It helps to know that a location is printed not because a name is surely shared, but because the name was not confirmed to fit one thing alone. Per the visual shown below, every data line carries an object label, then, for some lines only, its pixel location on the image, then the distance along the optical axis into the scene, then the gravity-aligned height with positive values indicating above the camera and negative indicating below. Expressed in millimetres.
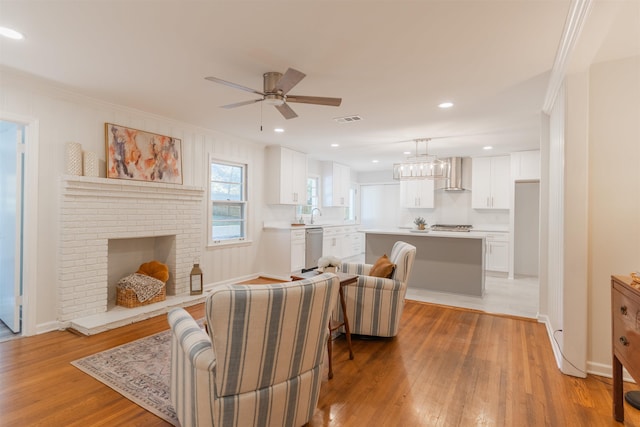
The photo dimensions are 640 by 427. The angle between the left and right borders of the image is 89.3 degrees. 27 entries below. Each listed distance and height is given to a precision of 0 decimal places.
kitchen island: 4895 -711
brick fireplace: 3463 -278
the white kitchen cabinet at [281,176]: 6129 +737
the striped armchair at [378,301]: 3156 -850
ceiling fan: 2344 +977
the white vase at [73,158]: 3479 +575
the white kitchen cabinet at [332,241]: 7186 -614
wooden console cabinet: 1739 -664
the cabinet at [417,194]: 7809 +532
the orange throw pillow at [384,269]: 3273 -556
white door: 3309 -105
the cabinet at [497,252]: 6590 -737
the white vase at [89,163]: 3596 +542
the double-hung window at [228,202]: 5340 +198
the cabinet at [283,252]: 5980 -712
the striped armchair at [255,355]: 1483 -710
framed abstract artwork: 3875 +738
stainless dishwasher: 6470 -674
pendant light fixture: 5199 +745
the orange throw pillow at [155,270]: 4340 -780
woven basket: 3953 -1067
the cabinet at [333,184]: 8016 +764
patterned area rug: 2191 -1273
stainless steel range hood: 7306 +968
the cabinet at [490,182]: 6855 +735
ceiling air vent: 4262 +1283
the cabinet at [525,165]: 6254 +1007
